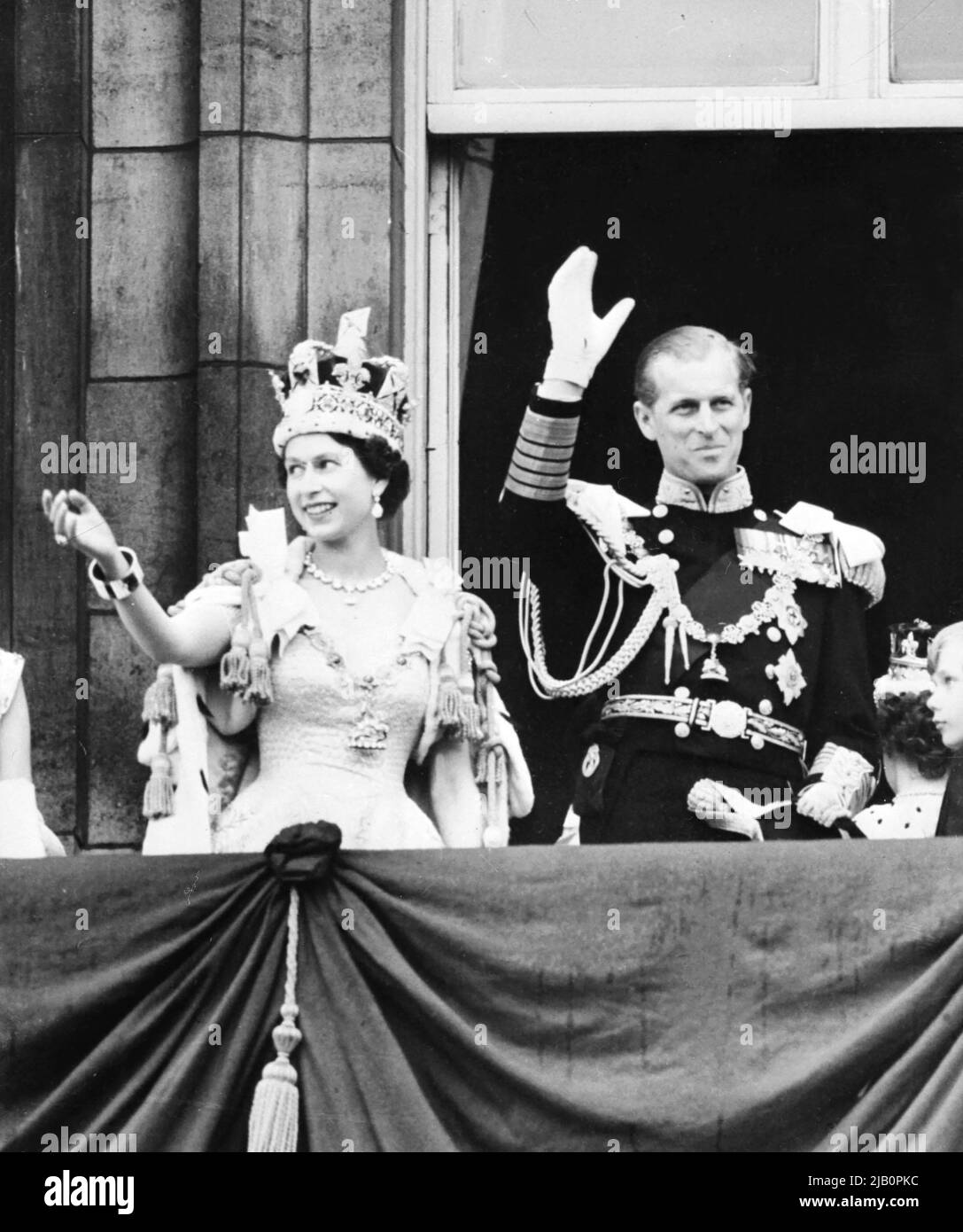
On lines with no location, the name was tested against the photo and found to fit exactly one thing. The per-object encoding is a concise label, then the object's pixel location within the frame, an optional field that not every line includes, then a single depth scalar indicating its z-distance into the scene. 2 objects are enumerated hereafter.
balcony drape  13.24
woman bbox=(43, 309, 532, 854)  14.02
